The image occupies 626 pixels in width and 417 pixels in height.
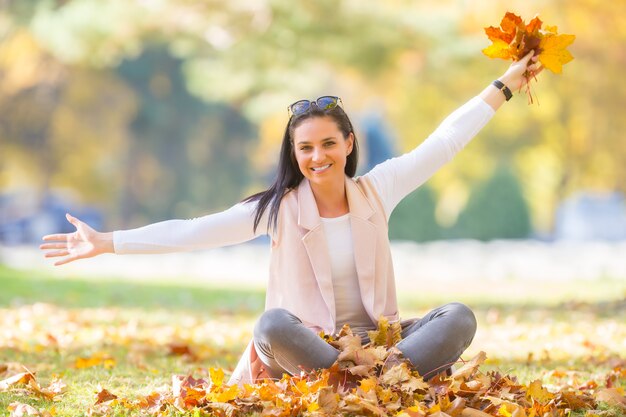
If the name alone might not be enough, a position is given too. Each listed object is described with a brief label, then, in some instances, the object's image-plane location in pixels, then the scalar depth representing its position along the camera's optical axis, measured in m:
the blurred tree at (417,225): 39.94
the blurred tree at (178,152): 59.66
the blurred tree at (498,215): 39.09
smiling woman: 7.13
